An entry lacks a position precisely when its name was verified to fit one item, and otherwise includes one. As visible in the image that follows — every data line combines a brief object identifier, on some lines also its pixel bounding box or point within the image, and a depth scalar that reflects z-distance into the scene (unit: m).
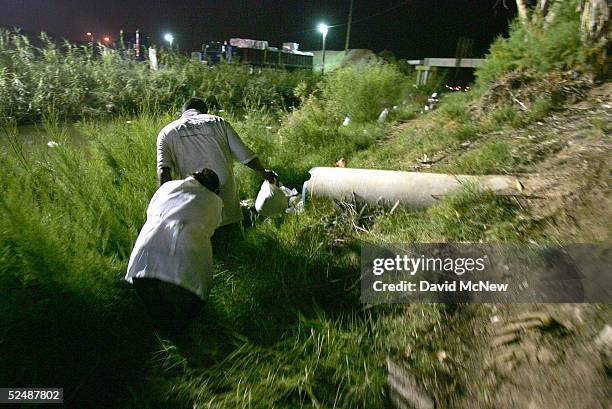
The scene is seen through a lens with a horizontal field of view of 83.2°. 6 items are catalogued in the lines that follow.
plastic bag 2.91
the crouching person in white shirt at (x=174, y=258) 1.87
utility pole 22.02
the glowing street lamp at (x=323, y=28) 23.28
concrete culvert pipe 2.53
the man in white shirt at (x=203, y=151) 2.96
